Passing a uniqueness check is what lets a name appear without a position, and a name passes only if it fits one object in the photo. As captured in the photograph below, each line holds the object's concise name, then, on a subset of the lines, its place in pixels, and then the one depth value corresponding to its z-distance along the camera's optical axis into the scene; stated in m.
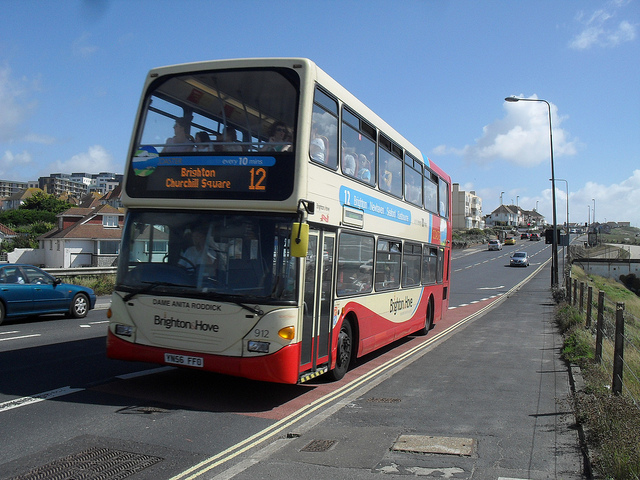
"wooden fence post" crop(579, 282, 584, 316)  17.58
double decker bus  7.32
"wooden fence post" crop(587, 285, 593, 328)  14.93
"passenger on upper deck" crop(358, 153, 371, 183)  9.89
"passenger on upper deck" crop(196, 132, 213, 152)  7.86
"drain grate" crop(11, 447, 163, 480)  4.95
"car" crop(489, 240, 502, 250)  86.88
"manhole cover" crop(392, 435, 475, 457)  5.91
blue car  14.30
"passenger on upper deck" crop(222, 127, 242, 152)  7.76
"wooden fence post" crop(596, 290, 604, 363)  10.09
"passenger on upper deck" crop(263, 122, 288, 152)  7.60
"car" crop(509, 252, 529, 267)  58.12
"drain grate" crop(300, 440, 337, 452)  5.97
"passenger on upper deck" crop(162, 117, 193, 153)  7.99
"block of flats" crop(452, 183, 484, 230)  135.38
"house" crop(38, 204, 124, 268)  68.81
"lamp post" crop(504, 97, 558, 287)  29.98
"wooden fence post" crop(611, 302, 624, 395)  7.33
